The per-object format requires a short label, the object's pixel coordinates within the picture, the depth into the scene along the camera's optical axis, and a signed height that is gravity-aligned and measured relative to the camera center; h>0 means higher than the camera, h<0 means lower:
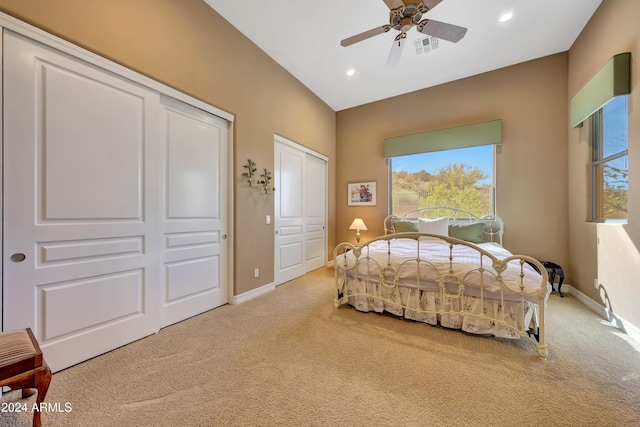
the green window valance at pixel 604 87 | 2.31 +1.37
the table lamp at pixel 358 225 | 4.75 -0.23
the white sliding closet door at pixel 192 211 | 2.48 +0.03
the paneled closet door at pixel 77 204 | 1.60 +0.07
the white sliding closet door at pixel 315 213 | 4.65 +0.01
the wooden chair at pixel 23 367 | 1.12 -0.75
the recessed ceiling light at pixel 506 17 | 2.82 +2.36
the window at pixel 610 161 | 2.49 +0.61
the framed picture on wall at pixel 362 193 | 5.08 +0.44
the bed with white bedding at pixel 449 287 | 2.09 -0.74
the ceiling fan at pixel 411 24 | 2.15 +1.86
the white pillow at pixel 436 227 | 3.81 -0.22
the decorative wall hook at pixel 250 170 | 3.23 +0.59
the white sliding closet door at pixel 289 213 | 3.90 +0.01
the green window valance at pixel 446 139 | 3.93 +1.34
